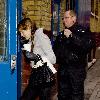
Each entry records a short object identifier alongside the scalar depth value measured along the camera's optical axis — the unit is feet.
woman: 16.75
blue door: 17.22
